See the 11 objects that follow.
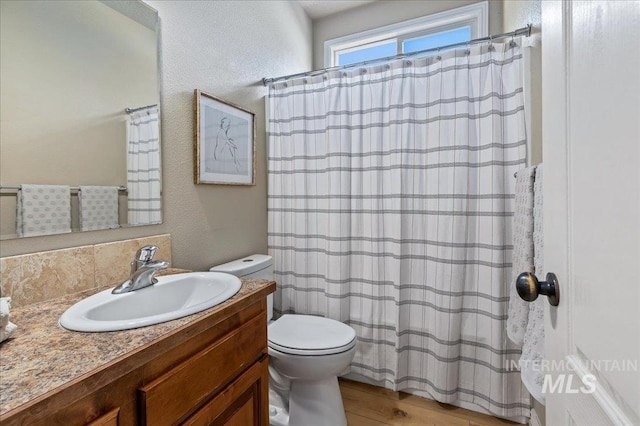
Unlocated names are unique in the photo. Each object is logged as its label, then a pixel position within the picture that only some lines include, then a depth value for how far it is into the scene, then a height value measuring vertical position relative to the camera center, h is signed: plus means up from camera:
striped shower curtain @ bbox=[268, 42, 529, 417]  1.57 -0.02
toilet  1.41 -0.73
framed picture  1.57 +0.38
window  2.21 +1.37
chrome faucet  1.00 -0.20
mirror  0.92 +0.34
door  0.40 +0.00
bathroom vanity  0.51 -0.32
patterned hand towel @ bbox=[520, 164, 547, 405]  0.90 -0.40
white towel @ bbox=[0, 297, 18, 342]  0.64 -0.24
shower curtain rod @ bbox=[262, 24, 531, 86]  1.46 +0.86
